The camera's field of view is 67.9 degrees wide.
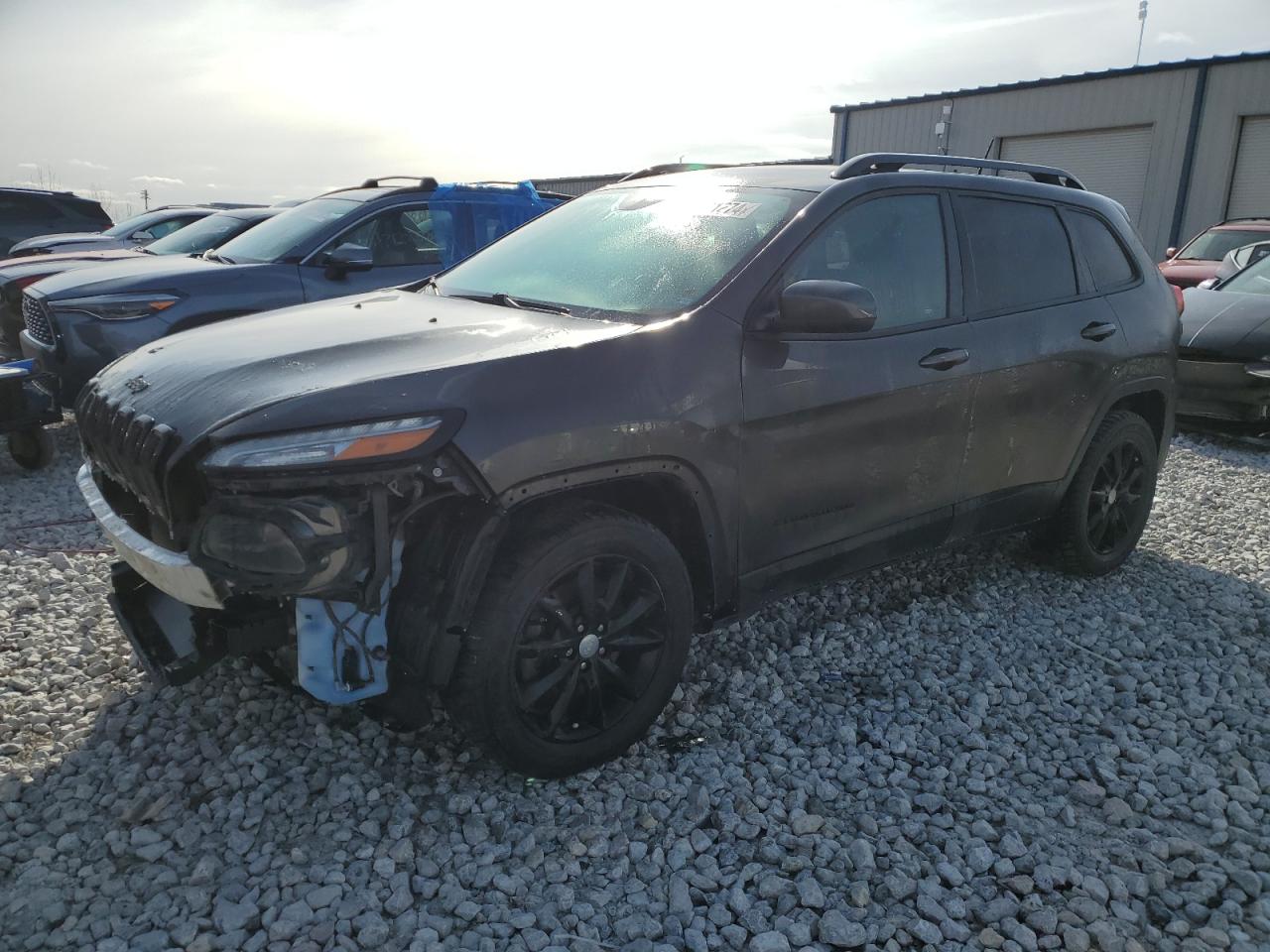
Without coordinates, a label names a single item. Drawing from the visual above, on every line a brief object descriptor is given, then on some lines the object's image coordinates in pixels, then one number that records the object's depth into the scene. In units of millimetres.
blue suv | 5945
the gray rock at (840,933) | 2307
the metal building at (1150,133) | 16922
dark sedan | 7484
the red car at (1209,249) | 11547
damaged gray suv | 2412
